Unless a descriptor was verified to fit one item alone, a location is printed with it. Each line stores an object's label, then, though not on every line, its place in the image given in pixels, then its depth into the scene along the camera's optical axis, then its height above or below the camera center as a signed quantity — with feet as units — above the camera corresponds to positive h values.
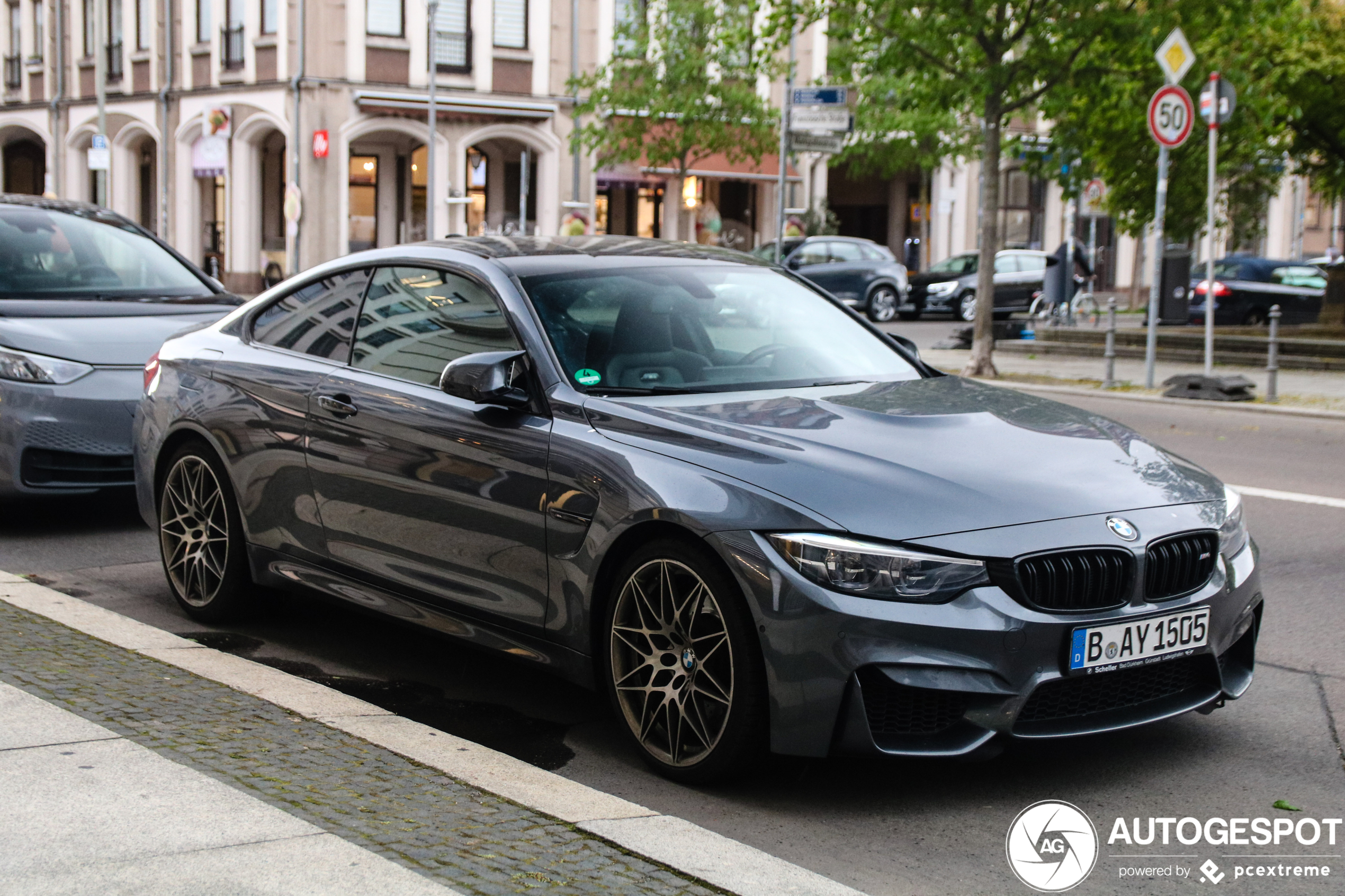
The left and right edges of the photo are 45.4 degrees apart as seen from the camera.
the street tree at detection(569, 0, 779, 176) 121.29 +12.11
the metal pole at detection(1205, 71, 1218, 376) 52.65 +1.78
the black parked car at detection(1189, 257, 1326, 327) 96.58 -1.57
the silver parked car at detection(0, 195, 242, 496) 25.95 -1.67
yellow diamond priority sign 52.60 +6.68
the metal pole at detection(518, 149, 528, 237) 97.65 +3.94
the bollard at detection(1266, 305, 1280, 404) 49.60 -3.07
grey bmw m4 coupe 13.07 -2.33
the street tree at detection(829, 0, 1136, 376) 59.52 +7.93
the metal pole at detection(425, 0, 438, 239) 118.73 +8.42
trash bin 87.66 -1.68
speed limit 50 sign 52.37 +4.78
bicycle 97.76 -3.14
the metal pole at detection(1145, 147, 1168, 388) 52.60 -0.90
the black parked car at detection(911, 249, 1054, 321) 111.45 -1.86
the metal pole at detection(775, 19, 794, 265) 62.13 +4.60
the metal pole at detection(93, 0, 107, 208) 108.27 +11.74
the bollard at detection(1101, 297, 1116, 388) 56.29 -3.33
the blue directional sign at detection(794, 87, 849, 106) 61.87 +6.11
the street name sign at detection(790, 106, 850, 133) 61.52 +5.21
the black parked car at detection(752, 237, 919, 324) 109.50 -1.05
